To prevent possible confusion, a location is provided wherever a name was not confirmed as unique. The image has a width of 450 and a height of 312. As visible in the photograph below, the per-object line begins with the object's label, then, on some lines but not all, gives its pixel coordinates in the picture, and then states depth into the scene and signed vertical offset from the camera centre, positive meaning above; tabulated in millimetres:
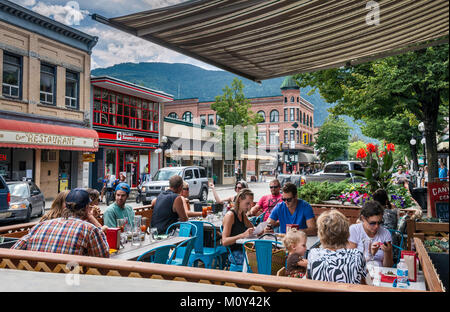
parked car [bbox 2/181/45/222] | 12242 -1088
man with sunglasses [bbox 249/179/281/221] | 7816 -662
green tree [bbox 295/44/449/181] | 10953 +2644
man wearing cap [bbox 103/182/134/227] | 6000 -657
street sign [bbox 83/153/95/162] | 23472 +769
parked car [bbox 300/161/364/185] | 18000 -160
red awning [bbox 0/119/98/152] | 18781 +1838
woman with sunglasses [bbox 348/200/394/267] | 4309 -787
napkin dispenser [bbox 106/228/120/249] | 4438 -816
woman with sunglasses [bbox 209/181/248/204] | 9219 -418
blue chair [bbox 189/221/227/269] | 6059 -1375
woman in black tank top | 5266 -785
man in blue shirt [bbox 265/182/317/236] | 5809 -701
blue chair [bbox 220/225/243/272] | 5203 -1354
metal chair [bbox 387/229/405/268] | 5166 -1028
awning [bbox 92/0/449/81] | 3229 +1411
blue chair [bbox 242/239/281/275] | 4227 -972
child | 3628 -824
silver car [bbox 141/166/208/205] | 18609 -687
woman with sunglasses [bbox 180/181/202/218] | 7521 -636
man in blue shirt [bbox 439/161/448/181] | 15188 -62
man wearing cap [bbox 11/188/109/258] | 3340 -609
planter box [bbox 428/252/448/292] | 3009 -761
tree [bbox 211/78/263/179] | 37531 +6120
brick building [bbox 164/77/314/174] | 65625 +9407
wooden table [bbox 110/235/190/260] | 4288 -994
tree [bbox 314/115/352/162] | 60938 +4956
